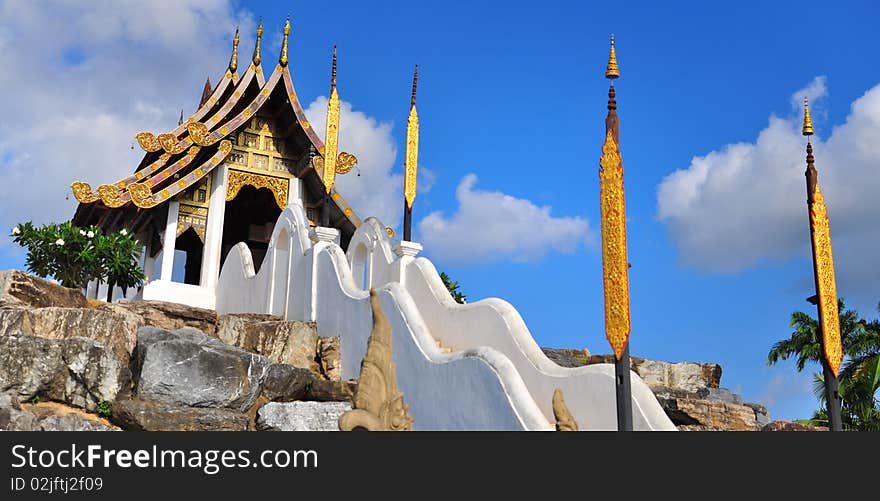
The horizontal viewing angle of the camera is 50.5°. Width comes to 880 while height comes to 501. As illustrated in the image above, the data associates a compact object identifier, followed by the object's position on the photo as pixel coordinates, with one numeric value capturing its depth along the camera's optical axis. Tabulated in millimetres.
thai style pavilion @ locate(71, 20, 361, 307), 18562
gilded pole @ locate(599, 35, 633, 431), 7746
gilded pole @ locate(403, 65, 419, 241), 14523
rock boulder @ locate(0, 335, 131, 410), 10703
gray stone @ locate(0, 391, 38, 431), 9891
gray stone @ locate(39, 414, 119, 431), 10016
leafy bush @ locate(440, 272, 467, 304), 21734
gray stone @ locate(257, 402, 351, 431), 11297
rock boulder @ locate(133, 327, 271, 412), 11102
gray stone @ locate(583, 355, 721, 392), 15586
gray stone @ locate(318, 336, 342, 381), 13516
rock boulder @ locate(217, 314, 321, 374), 13789
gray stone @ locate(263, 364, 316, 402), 11711
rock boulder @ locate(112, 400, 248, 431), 10438
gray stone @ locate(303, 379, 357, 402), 11961
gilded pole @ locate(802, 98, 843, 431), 8983
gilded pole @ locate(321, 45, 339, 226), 16688
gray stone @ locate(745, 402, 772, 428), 13919
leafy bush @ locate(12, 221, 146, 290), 17328
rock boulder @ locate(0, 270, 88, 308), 13594
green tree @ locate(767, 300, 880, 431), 18094
